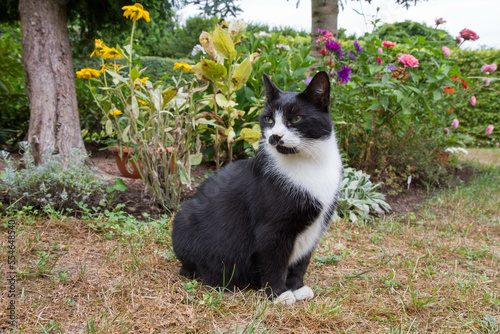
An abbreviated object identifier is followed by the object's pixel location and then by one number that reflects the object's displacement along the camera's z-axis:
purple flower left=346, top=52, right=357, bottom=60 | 3.63
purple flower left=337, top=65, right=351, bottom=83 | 3.40
